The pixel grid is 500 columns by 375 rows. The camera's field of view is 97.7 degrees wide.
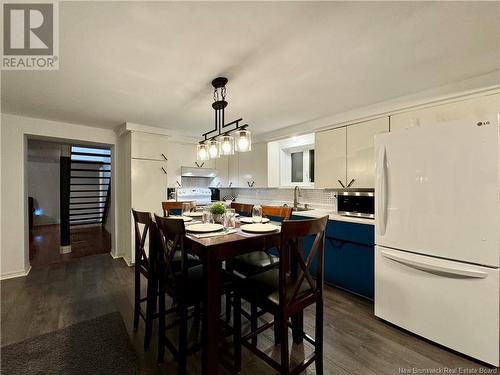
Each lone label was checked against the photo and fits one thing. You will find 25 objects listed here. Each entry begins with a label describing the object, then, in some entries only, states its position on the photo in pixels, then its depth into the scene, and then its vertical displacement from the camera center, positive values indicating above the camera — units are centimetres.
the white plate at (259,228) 151 -31
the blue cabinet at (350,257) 225 -78
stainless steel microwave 245 -20
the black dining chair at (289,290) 118 -64
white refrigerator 145 -35
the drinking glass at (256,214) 193 -26
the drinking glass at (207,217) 181 -26
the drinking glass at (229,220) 175 -28
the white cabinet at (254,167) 382 +35
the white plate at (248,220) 191 -31
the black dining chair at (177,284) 132 -65
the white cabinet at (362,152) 245 +41
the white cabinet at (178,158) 388 +49
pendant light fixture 183 +39
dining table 121 -54
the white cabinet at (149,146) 333 +62
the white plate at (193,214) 217 -29
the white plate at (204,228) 152 -31
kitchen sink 334 -36
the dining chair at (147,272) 165 -72
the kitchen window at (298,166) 359 +34
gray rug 146 -122
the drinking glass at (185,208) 217 -23
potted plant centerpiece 185 -22
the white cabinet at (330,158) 275 +37
